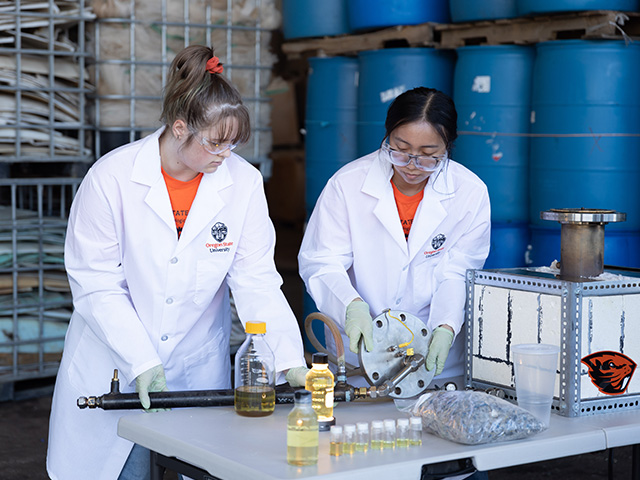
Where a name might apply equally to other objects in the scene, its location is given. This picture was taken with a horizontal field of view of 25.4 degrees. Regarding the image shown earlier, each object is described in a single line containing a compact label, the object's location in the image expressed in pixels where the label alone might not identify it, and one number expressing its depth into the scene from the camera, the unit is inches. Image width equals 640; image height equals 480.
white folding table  119.4
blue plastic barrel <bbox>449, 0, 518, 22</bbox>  213.6
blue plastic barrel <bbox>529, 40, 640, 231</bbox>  201.8
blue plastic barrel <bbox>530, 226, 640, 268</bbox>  205.6
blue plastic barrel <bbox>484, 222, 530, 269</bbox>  216.9
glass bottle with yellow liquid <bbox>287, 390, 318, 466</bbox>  119.0
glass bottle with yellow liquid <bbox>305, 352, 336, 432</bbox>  129.7
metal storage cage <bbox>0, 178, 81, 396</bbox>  220.7
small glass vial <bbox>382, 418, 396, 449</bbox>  124.1
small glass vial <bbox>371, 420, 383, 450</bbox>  123.7
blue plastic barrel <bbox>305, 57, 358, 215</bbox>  244.6
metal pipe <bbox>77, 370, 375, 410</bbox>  132.1
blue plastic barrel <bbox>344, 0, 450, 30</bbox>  228.0
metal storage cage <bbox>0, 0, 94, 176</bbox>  212.0
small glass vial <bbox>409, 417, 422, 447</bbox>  125.2
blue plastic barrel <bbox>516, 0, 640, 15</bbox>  199.9
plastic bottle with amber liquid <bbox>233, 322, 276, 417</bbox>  133.9
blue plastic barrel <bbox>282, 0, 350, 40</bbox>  248.3
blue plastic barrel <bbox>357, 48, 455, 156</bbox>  225.4
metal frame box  136.4
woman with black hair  156.1
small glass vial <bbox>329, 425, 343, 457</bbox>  121.7
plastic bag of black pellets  125.3
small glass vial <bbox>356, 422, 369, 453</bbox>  123.0
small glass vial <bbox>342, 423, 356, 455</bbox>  122.1
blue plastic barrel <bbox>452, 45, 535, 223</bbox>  213.1
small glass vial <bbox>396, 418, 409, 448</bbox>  124.9
